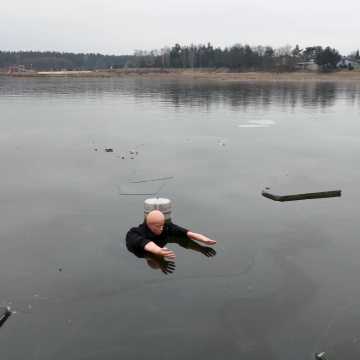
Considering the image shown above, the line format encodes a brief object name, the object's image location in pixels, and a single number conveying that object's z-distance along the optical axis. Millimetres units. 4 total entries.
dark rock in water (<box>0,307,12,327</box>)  6766
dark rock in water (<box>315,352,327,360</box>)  5934
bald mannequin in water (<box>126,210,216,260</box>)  8996
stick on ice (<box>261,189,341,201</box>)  12383
